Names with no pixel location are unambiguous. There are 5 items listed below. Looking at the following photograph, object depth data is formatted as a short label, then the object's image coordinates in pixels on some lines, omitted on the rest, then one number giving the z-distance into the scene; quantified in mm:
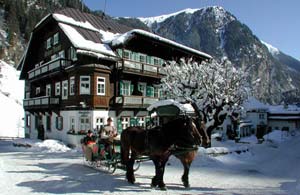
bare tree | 21844
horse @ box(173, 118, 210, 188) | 9141
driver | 12146
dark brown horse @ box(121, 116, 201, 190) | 9047
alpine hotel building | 25312
